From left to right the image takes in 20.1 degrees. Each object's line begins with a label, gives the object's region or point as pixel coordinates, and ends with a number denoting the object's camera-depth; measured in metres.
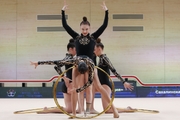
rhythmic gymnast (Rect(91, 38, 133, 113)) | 9.43
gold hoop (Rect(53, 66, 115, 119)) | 7.95
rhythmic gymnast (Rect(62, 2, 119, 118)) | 8.46
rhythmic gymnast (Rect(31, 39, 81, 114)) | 9.69
